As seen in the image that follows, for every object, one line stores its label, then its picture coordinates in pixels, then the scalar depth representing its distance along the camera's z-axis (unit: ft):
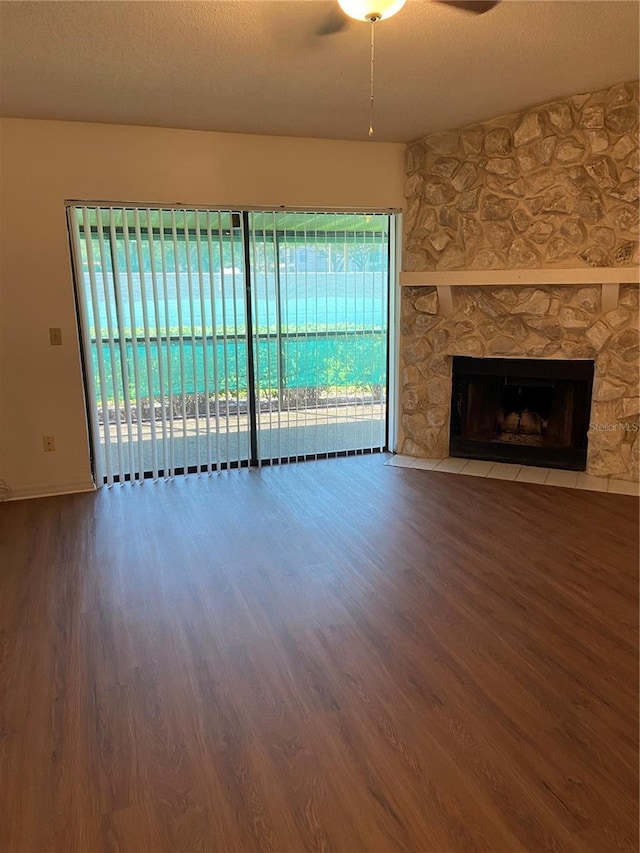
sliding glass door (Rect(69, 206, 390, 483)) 12.60
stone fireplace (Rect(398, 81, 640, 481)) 11.69
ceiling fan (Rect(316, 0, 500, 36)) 6.26
